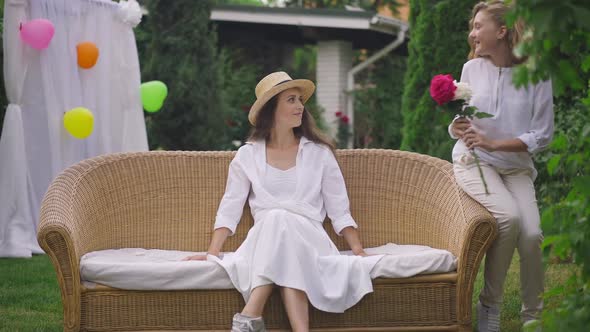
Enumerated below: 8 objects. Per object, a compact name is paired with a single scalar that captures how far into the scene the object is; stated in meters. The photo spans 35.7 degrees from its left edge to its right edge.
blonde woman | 3.98
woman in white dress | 3.80
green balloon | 7.49
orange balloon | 6.98
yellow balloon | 6.68
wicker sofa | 3.84
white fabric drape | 6.60
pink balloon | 6.48
